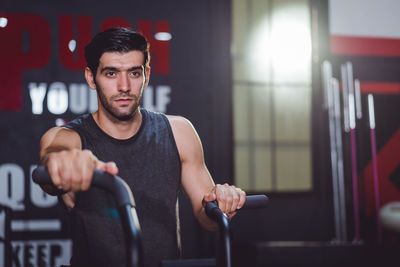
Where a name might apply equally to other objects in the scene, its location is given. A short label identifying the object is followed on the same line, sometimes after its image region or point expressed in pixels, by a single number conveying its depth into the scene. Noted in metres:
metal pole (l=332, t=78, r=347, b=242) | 3.83
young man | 1.48
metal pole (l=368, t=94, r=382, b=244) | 3.92
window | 3.96
